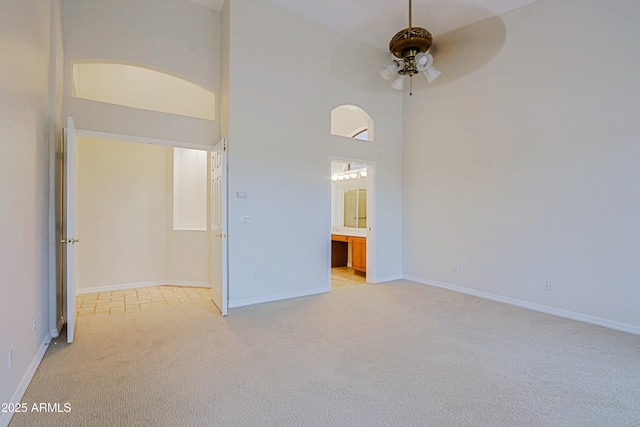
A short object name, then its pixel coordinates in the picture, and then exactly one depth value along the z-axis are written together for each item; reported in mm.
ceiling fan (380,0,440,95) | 3089
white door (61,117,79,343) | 2703
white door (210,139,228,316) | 3551
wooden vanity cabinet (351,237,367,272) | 5652
